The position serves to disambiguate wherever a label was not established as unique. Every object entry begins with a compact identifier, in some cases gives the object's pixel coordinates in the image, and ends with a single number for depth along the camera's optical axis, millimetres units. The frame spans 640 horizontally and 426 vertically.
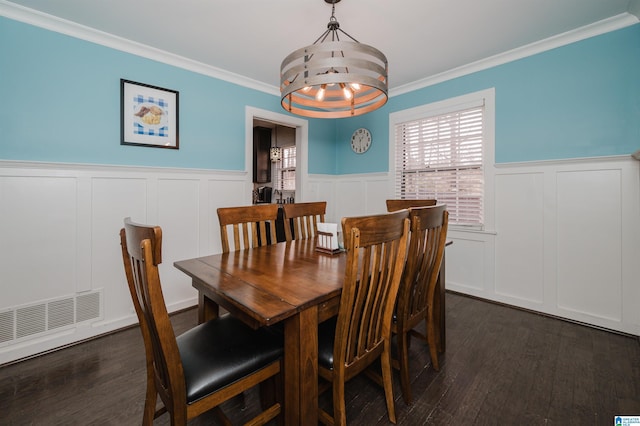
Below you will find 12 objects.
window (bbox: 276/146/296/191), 6054
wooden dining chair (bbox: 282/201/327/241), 2377
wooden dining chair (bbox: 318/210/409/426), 1091
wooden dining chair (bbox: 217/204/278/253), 1940
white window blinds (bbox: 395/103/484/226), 3098
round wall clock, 4020
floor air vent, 2025
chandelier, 1428
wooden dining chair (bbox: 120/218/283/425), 922
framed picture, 2523
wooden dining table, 1061
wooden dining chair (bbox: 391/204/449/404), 1471
